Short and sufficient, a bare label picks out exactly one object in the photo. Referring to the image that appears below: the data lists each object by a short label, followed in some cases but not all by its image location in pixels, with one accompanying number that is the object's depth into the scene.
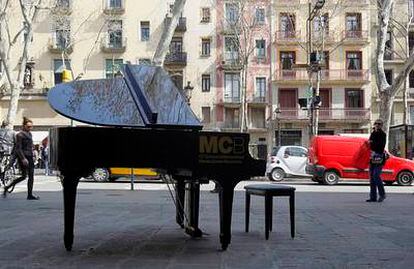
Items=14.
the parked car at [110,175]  24.58
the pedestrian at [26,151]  14.90
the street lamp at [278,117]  56.00
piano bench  7.91
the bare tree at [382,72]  29.55
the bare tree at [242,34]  53.28
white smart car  28.25
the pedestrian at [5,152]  19.19
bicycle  18.92
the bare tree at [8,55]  36.53
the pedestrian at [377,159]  14.95
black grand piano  6.38
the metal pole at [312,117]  30.32
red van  25.06
